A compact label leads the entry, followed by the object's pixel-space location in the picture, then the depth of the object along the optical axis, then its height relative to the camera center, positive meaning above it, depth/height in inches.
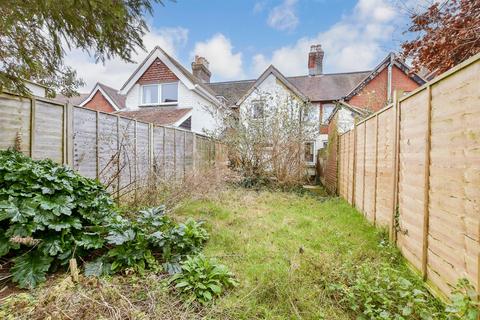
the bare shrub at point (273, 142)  407.2 +22.8
